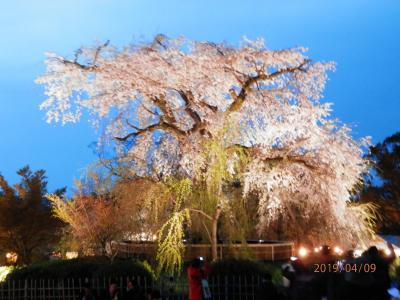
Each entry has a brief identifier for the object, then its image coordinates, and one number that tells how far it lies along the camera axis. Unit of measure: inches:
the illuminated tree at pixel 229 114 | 665.0
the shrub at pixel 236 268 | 511.2
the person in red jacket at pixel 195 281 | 425.7
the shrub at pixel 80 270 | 540.1
